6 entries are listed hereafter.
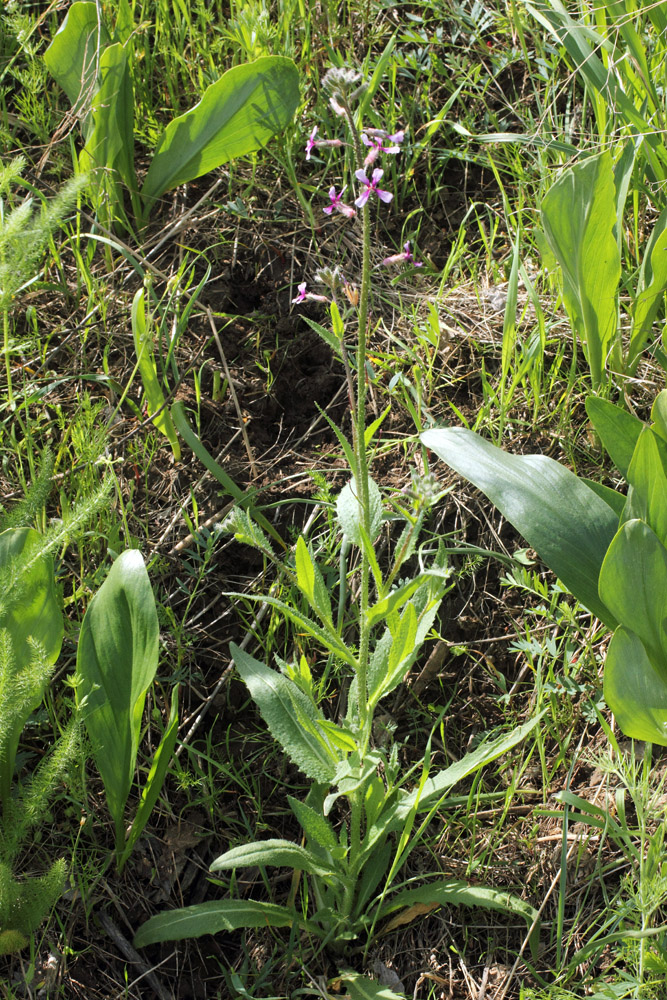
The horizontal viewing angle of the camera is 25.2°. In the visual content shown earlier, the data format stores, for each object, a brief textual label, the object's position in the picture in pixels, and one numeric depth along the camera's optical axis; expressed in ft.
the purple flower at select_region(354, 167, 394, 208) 2.10
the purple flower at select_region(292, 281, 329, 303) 2.25
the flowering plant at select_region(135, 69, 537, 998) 2.33
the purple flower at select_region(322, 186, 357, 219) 2.21
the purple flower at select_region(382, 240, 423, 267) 2.18
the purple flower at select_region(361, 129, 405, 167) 2.09
